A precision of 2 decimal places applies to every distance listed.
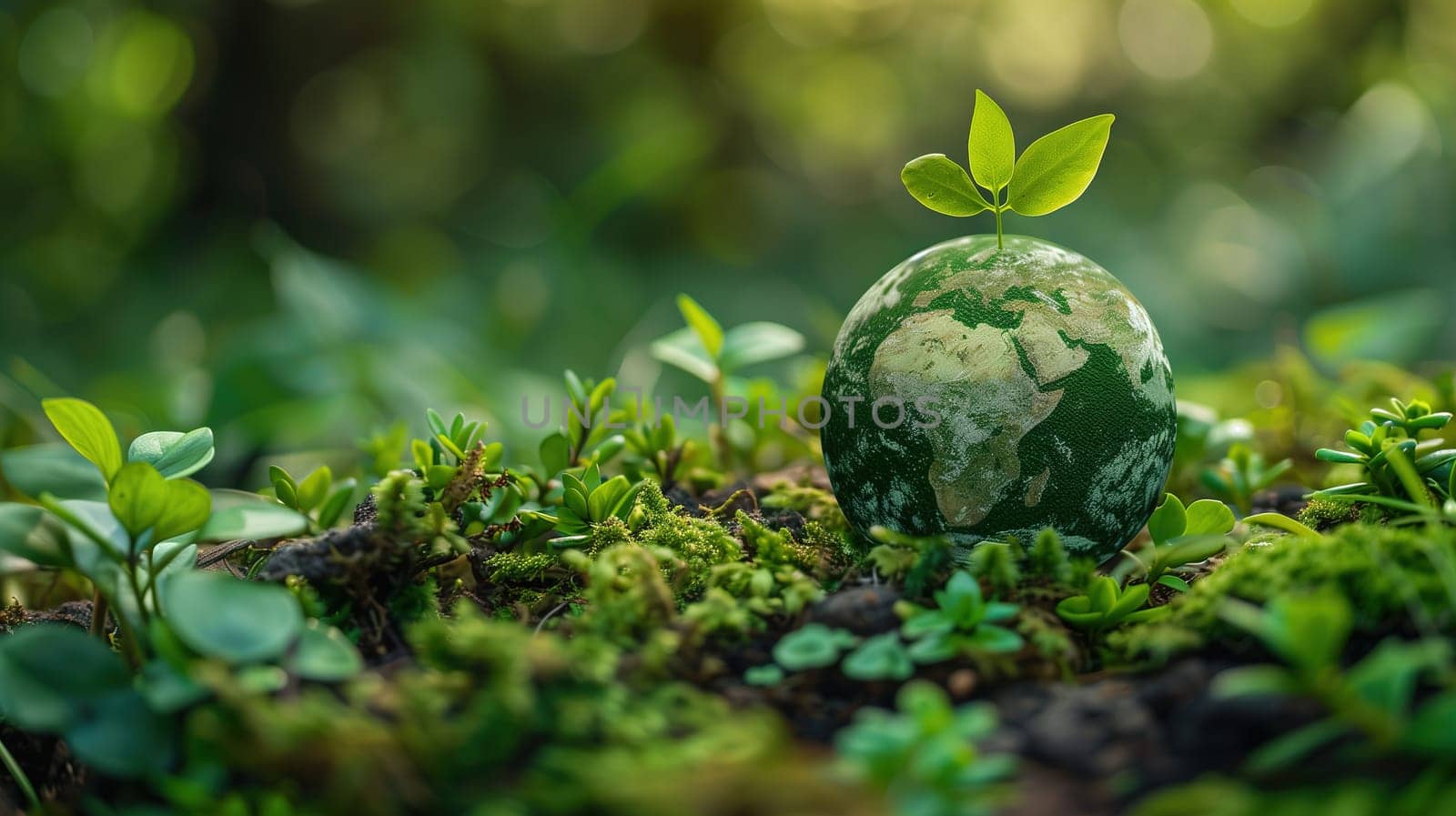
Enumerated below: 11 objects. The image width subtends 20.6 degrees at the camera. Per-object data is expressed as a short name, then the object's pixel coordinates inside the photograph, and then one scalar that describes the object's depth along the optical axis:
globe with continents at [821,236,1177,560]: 0.71
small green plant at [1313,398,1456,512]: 0.71
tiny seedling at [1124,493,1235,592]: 0.72
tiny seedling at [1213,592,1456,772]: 0.65
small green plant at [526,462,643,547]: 0.72
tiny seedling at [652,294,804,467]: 0.77
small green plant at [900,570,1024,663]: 0.68
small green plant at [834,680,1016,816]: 0.64
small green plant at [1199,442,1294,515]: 0.76
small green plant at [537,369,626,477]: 0.74
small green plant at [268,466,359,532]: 0.72
